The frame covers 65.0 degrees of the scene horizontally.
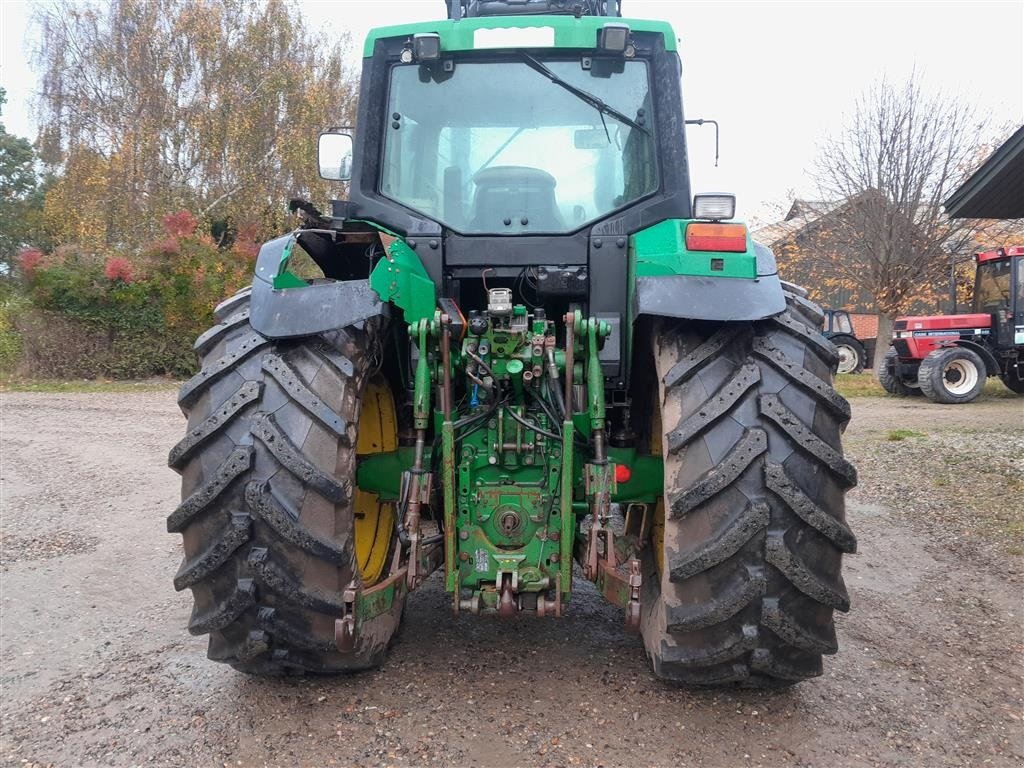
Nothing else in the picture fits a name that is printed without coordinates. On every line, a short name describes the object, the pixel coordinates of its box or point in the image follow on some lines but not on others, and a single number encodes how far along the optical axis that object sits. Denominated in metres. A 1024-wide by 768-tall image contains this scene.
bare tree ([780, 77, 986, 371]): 20.02
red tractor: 13.27
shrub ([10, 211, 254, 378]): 14.33
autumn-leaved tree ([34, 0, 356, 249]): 20.39
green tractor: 2.46
